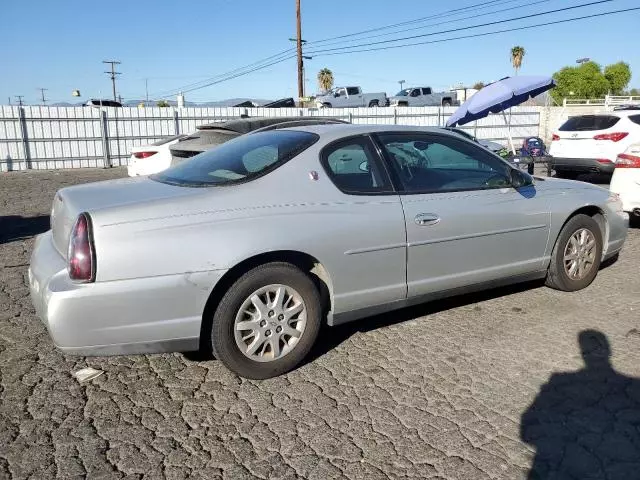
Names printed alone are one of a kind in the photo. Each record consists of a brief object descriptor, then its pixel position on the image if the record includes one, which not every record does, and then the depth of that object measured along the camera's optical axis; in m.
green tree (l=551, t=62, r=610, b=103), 55.66
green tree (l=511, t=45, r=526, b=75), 56.00
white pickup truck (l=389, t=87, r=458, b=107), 30.66
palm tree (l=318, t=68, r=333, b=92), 55.16
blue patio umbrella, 10.37
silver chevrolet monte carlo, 2.95
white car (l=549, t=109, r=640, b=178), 10.92
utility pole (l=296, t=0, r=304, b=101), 26.73
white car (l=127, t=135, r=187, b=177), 9.58
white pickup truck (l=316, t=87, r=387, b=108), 30.52
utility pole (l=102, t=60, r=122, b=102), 62.39
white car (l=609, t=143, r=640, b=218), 6.62
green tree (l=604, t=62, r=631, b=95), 60.56
